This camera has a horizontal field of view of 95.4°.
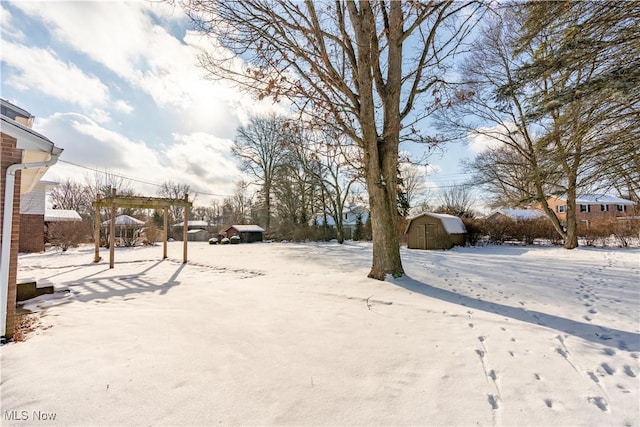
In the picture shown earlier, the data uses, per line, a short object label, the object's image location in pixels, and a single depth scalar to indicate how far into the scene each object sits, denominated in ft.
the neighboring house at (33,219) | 50.67
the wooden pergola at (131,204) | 33.09
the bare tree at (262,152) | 96.22
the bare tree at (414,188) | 98.87
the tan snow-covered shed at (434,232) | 54.75
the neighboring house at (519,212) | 105.19
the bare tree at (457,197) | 124.90
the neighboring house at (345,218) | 91.81
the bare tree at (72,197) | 102.04
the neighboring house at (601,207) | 109.19
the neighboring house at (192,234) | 121.19
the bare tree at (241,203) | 113.55
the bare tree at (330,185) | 78.64
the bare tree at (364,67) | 19.31
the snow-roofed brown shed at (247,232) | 92.17
